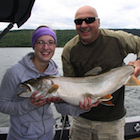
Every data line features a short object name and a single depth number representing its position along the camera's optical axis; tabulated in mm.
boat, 751
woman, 842
